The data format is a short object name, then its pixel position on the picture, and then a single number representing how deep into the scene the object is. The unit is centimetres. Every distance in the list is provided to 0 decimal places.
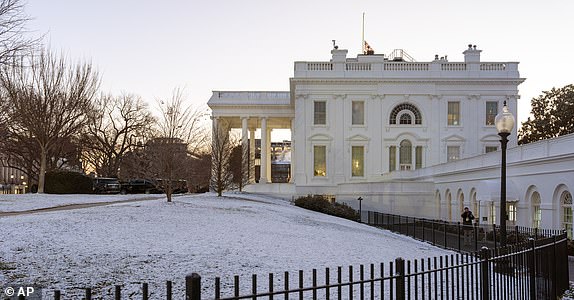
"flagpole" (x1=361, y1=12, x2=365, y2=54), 7613
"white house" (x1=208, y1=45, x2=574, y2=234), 6184
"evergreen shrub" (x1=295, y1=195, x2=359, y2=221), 3584
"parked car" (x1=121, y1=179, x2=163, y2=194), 5059
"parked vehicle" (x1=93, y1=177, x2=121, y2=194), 4841
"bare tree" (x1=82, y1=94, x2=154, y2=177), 6856
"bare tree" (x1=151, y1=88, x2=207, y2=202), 2692
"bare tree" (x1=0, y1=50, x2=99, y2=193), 3862
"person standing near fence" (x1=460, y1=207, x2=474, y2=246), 2397
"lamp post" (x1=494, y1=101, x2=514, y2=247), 1385
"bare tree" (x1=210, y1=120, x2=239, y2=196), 3748
